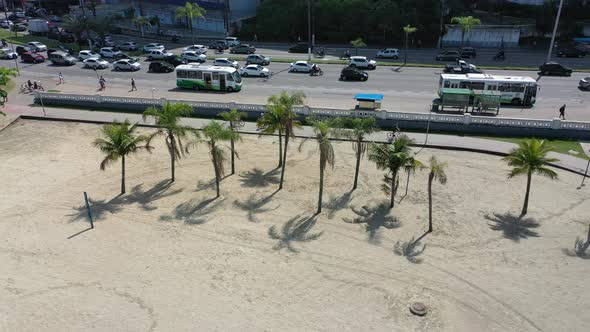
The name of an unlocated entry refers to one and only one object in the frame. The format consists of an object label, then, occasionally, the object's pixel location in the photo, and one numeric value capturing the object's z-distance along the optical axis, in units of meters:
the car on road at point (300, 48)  65.50
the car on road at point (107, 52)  60.29
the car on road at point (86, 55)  57.57
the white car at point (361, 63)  53.19
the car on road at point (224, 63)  53.06
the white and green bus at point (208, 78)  44.56
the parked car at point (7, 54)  59.03
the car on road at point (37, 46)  63.44
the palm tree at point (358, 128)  23.94
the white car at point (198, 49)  62.49
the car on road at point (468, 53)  59.81
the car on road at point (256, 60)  54.94
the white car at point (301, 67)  51.47
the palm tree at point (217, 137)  23.81
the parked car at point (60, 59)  56.72
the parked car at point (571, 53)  59.03
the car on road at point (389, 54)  60.38
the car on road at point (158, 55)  57.95
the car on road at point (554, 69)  48.94
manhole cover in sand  16.58
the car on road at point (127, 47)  65.75
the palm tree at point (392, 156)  22.25
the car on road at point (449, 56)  57.88
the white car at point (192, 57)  57.38
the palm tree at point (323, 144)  22.61
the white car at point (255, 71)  50.06
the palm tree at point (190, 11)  64.06
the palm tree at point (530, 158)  21.97
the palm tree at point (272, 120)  25.66
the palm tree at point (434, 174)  21.12
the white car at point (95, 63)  55.00
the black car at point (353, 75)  47.72
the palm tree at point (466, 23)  56.19
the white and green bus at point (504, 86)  39.34
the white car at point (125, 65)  54.12
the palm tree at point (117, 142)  24.45
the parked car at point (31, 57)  58.69
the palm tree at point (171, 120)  25.38
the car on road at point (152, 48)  63.23
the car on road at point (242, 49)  63.97
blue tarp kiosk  36.91
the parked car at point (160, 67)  52.97
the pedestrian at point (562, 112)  34.64
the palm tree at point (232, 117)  26.51
